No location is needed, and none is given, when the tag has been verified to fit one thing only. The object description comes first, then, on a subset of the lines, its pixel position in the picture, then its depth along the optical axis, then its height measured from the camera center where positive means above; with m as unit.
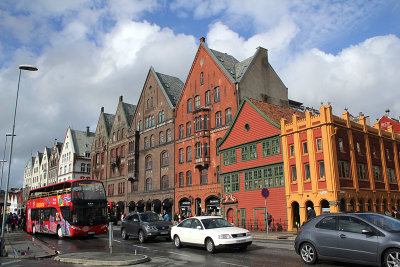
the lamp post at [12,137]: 16.01 +3.66
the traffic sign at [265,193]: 24.09 +0.51
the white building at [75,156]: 78.75 +10.97
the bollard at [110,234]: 14.21 -1.25
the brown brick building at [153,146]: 49.03 +8.34
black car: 20.92 -1.43
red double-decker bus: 24.58 -0.31
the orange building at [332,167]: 26.89 +2.60
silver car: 9.02 -1.10
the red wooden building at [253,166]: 30.91 +3.24
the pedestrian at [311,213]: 22.33 -0.83
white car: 14.61 -1.41
